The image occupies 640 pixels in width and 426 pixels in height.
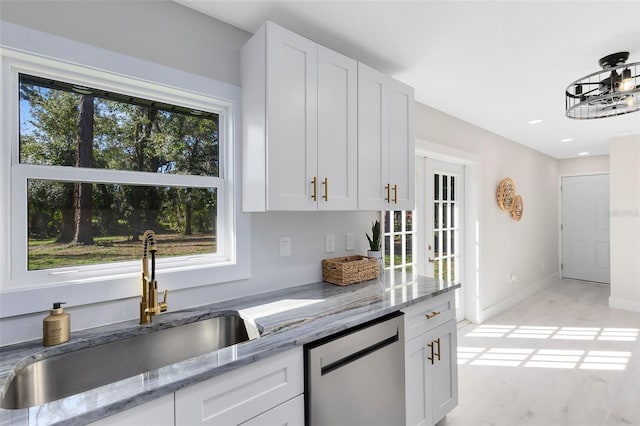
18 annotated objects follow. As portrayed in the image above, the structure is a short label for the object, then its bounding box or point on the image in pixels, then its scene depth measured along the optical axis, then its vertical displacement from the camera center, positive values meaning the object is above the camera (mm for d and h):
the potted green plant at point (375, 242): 2305 -213
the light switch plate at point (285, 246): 1942 -198
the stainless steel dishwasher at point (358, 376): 1287 -730
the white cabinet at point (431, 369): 1717 -903
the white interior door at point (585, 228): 5555 -291
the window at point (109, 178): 1242 +166
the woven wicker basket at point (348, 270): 2006 -369
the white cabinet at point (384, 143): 1929 +456
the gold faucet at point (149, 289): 1357 -323
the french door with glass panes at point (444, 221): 3389 -96
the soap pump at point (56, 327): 1145 -405
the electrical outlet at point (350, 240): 2342 -199
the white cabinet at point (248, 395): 991 -617
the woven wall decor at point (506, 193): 4109 +246
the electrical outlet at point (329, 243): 2184 -206
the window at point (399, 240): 2959 -264
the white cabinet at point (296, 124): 1545 +470
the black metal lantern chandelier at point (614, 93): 1853 +718
